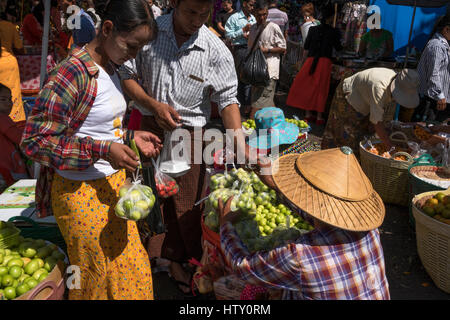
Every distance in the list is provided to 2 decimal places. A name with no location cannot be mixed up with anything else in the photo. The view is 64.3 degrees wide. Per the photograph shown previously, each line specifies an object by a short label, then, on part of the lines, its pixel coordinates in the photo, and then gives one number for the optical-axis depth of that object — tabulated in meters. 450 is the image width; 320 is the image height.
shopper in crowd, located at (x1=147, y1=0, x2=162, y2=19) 7.40
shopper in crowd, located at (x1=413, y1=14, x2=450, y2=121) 5.07
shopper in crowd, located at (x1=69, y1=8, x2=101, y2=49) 4.11
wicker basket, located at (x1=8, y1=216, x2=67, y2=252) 2.52
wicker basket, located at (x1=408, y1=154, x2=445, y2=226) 3.49
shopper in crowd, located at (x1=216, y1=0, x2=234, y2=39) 8.76
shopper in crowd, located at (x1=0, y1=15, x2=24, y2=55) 5.05
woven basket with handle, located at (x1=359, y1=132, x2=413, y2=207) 4.04
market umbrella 6.16
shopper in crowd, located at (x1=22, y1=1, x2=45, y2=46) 6.38
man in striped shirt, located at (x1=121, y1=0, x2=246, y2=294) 2.28
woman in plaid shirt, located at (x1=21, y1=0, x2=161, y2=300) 1.54
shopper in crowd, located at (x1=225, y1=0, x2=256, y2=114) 7.16
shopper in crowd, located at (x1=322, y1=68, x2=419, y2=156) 3.50
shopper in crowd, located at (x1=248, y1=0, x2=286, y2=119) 6.04
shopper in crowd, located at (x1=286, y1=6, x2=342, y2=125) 6.62
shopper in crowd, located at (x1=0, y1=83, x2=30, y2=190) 3.39
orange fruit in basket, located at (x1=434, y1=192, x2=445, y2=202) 2.98
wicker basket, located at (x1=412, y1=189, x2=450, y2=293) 2.76
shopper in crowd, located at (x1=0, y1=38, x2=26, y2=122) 4.39
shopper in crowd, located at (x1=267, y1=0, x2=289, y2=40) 7.27
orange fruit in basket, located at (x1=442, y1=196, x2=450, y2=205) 2.91
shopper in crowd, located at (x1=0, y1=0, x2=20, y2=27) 7.73
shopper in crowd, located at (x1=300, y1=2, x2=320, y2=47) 7.34
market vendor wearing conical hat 1.56
